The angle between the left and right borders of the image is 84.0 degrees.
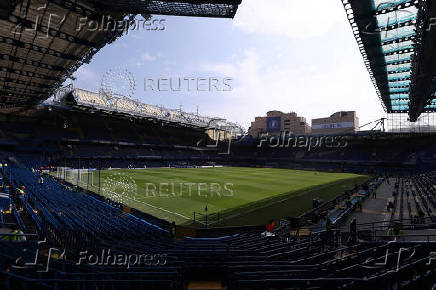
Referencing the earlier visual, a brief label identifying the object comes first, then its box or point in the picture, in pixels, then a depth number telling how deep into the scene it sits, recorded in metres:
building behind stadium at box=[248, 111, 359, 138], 108.94
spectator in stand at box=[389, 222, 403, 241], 10.91
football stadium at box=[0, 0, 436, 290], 5.47
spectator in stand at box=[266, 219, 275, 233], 12.82
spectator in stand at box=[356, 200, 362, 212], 19.09
